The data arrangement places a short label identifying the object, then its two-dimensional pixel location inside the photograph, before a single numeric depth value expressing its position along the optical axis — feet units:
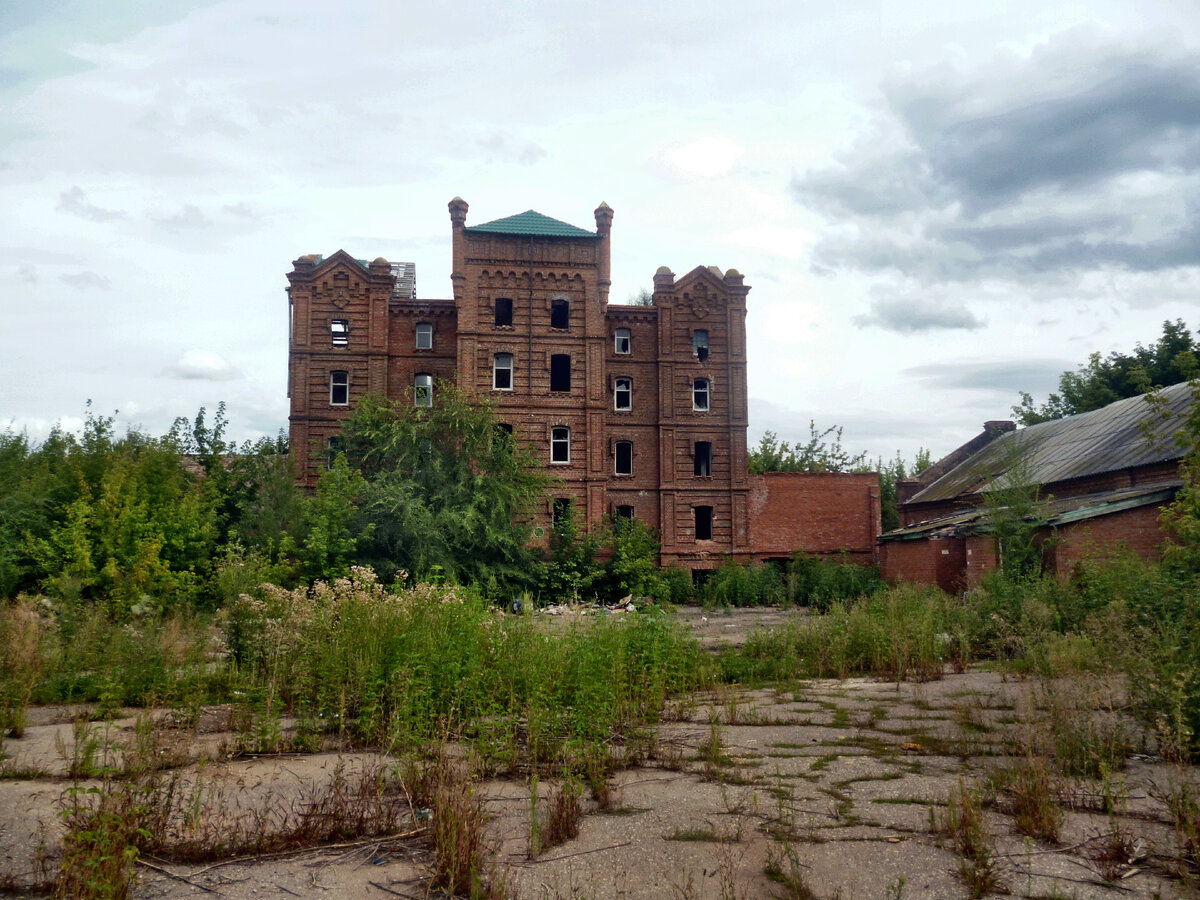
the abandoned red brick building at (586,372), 99.66
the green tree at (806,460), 139.33
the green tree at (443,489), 75.15
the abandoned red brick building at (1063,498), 61.52
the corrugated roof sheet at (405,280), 122.72
